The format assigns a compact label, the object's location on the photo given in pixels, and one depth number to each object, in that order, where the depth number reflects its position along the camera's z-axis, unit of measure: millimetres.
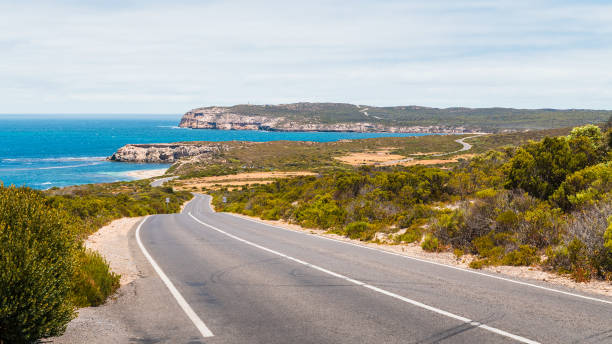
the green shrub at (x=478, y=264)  10266
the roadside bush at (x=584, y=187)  11930
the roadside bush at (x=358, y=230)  15791
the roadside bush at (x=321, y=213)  19270
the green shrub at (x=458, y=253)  11461
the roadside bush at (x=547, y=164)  14500
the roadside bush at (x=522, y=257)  10191
